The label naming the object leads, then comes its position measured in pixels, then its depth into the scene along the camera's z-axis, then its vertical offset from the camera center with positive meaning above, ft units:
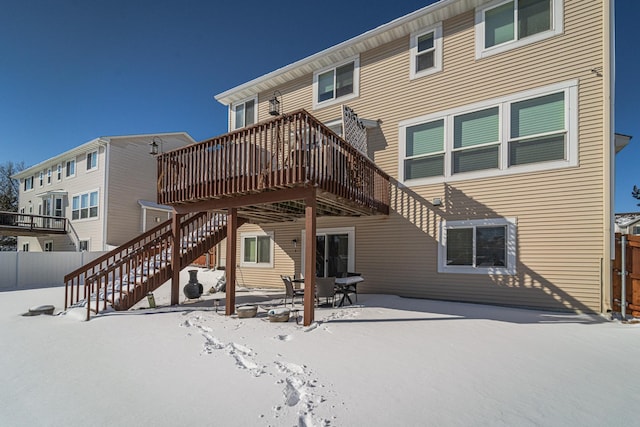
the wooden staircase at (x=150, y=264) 23.50 -3.71
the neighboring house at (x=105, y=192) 57.98 +5.08
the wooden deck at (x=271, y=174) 19.30 +3.31
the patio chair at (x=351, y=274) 29.35 -4.84
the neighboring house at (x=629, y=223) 67.87 +1.09
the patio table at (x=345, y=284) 24.94 -4.97
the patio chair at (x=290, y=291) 24.42 -5.46
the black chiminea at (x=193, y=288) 30.40 -6.68
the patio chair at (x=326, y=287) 24.07 -4.99
